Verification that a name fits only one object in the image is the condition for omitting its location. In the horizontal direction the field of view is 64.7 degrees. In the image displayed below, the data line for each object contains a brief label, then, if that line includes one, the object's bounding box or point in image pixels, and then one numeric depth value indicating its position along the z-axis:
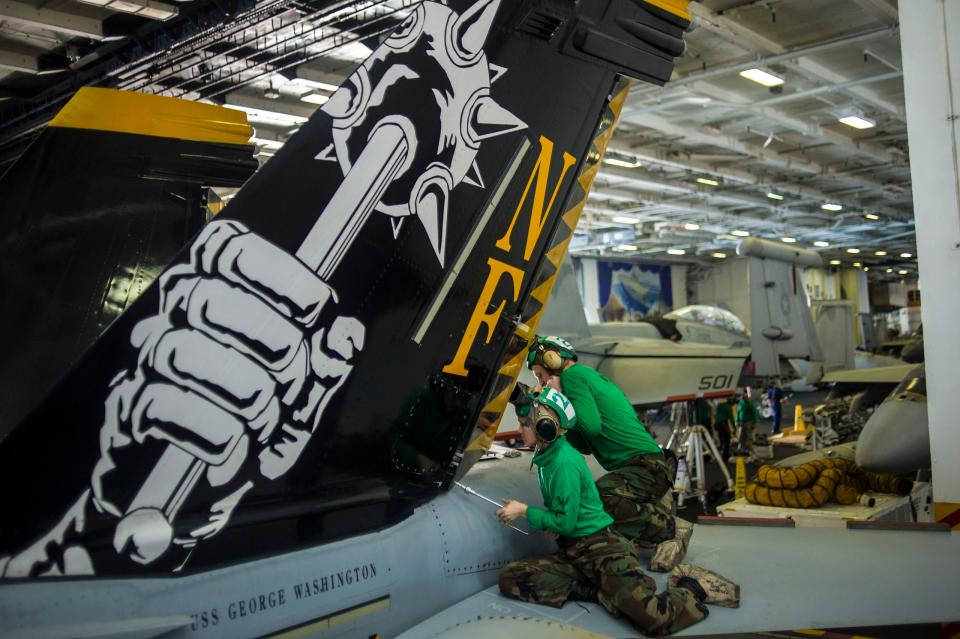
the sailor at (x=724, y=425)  14.66
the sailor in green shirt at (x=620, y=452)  3.45
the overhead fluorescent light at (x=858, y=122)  15.00
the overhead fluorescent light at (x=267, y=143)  13.78
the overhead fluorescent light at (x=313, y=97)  11.55
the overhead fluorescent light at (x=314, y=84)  10.48
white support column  4.65
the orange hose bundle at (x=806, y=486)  6.76
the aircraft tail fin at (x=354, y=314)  2.07
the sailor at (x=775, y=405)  16.98
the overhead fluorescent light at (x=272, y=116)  11.62
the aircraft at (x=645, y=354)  12.02
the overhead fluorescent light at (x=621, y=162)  16.91
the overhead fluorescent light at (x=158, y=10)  7.36
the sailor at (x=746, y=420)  14.20
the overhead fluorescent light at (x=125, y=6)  7.14
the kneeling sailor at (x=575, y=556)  2.74
